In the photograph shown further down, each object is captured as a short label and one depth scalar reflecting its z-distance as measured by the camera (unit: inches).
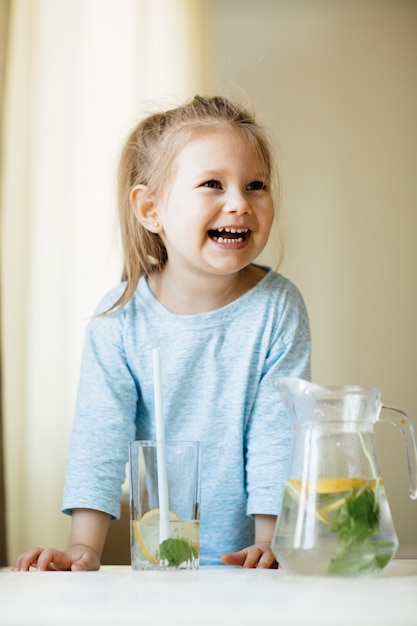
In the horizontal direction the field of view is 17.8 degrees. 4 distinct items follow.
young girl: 71.9
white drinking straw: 55.0
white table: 42.8
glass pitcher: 49.1
